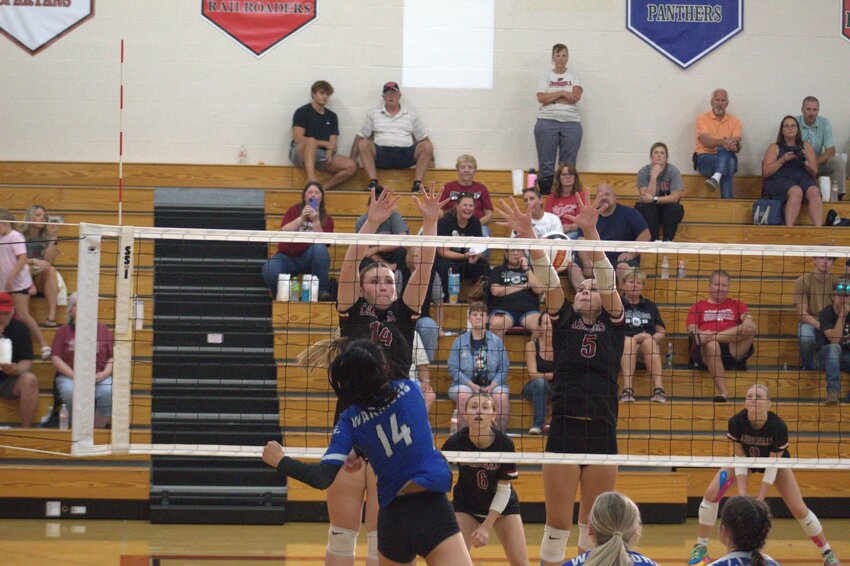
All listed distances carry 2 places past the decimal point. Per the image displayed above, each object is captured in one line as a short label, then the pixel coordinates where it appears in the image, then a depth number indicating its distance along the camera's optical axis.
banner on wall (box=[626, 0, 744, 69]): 15.00
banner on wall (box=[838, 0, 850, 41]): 15.14
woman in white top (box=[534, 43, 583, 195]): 14.20
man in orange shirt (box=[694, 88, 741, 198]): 14.28
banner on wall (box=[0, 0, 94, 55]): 14.43
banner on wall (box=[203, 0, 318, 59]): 14.66
